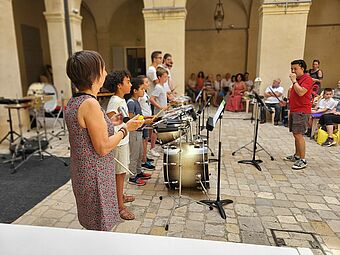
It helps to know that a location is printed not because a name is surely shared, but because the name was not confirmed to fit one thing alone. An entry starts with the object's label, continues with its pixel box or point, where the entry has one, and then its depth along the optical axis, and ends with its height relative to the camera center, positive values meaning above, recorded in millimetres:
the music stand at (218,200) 2294 -1382
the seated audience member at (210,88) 10615 -730
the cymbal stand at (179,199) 2640 -1431
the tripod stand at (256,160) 3659 -1388
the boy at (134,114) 2998 -495
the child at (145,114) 3719 -634
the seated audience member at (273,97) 6910 -728
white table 835 -572
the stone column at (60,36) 7227 +966
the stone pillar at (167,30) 7145 +1113
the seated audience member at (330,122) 5039 -1012
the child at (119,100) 2369 -266
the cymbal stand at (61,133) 5734 -1411
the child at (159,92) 4035 -339
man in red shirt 3526 -492
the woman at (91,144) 1393 -401
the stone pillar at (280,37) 6645 +855
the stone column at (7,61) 5199 +186
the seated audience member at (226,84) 10352 -560
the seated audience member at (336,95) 5786 -559
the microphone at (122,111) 2188 -345
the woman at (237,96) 8922 -875
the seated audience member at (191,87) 10812 -720
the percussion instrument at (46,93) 5055 -465
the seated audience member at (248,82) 9527 -466
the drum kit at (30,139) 4086 -1227
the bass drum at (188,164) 2855 -1022
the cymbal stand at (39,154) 4060 -1376
